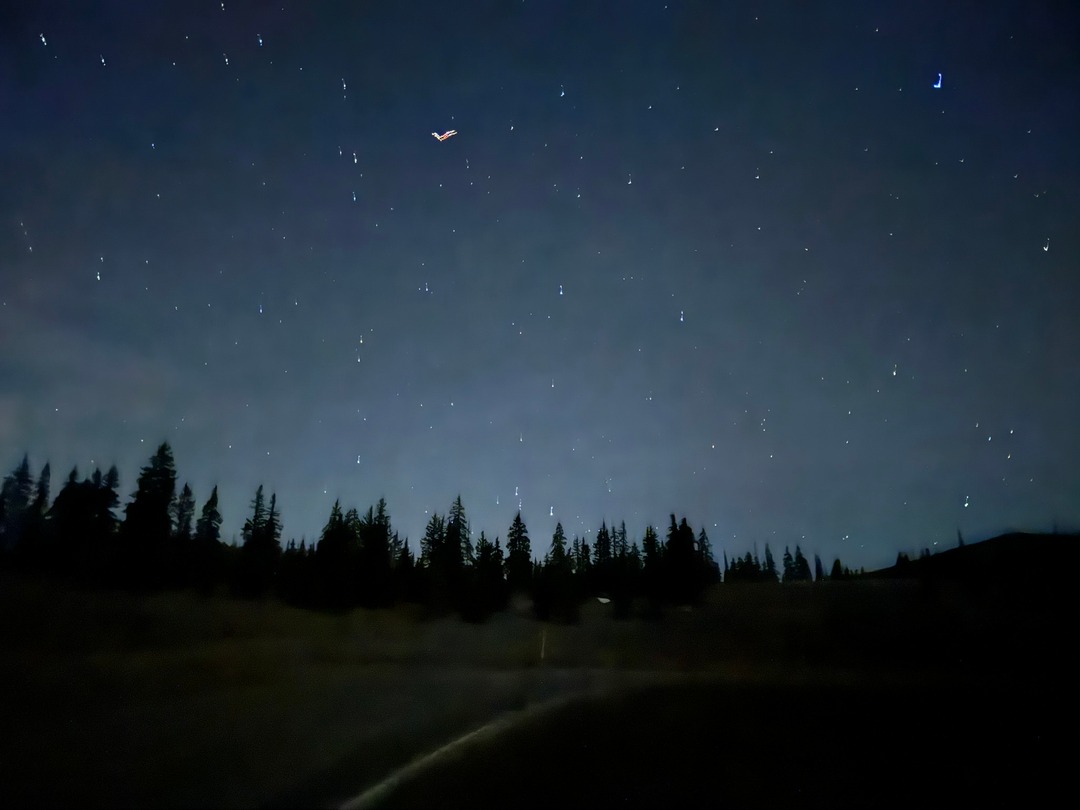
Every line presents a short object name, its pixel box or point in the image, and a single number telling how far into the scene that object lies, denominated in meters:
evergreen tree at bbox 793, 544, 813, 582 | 136.50
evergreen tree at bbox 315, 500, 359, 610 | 60.31
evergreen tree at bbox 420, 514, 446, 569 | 80.22
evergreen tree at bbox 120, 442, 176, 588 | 51.22
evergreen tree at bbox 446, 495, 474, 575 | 77.88
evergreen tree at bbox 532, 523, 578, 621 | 63.75
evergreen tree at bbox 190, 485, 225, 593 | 56.28
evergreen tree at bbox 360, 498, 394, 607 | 62.20
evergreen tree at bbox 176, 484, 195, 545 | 62.88
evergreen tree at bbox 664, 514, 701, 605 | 63.53
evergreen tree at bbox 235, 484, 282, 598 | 60.45
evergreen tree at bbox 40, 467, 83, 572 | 51.25
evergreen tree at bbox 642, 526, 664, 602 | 64.12
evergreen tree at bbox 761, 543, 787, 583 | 115.44
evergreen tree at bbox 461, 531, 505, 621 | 62.47
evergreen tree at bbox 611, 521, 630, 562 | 111.21
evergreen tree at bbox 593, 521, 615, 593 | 74.62
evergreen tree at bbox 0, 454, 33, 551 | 71.95
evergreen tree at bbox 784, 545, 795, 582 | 140.60
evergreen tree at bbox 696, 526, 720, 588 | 67.75
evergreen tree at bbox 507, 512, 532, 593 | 79.31
